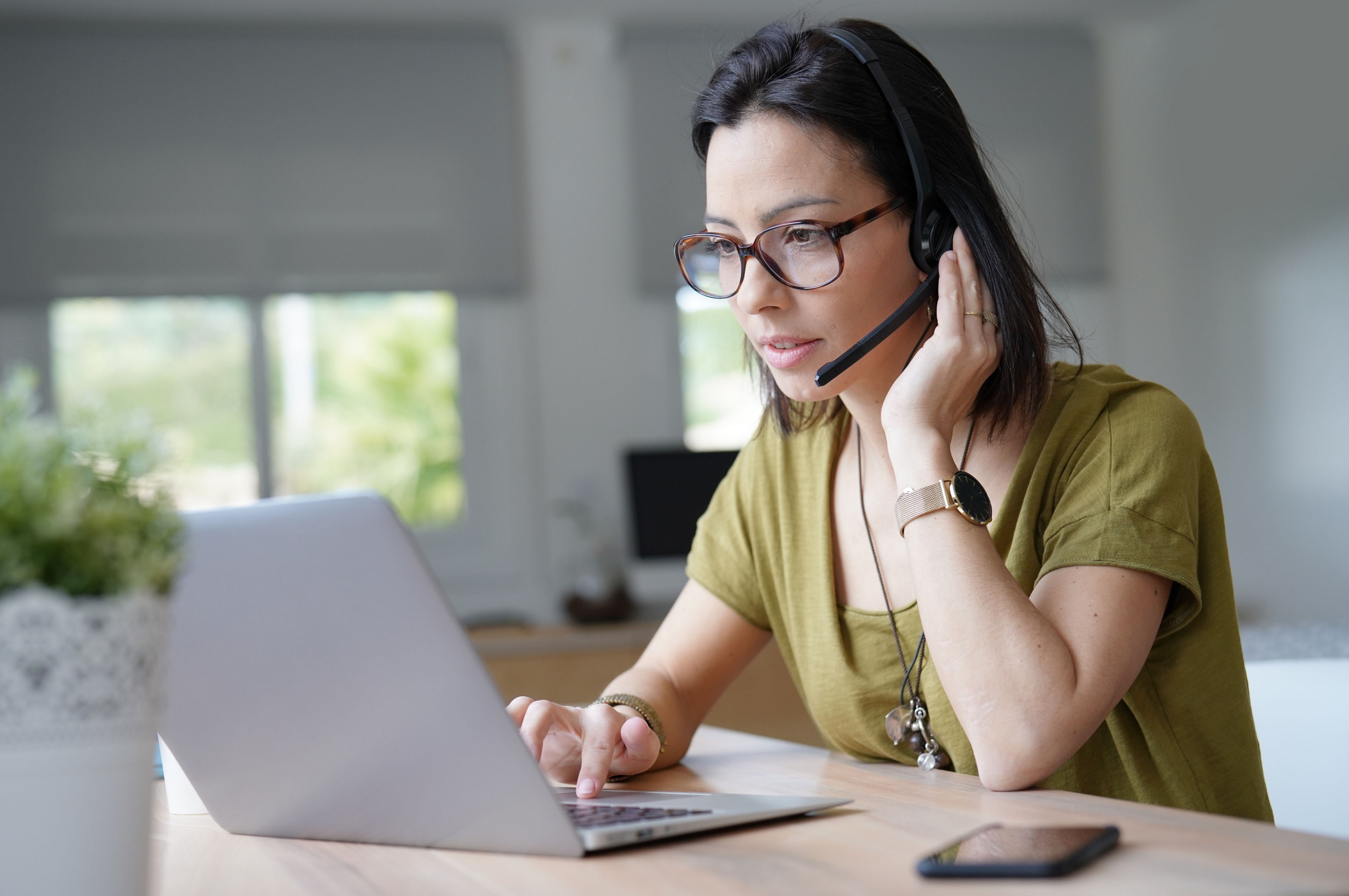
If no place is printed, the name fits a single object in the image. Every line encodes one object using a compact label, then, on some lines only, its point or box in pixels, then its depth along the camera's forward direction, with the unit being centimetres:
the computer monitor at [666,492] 385
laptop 62
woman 95
